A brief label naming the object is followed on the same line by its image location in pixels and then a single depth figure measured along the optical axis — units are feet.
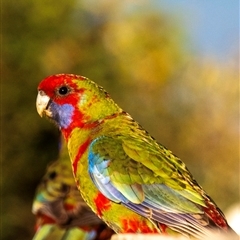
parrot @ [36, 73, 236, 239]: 7.81
